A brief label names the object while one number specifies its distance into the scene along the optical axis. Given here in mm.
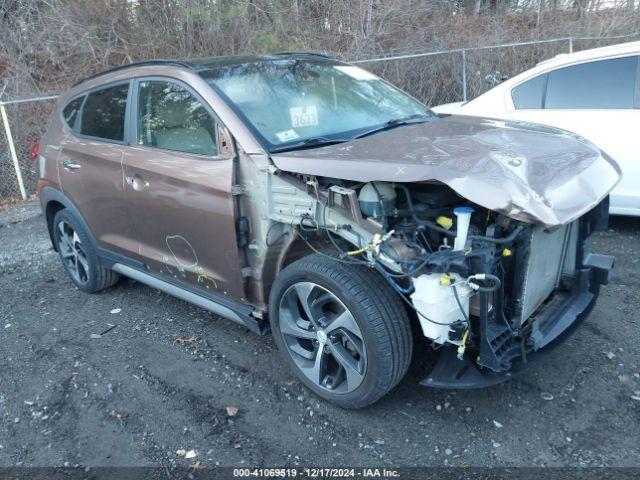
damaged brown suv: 2570
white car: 4926
